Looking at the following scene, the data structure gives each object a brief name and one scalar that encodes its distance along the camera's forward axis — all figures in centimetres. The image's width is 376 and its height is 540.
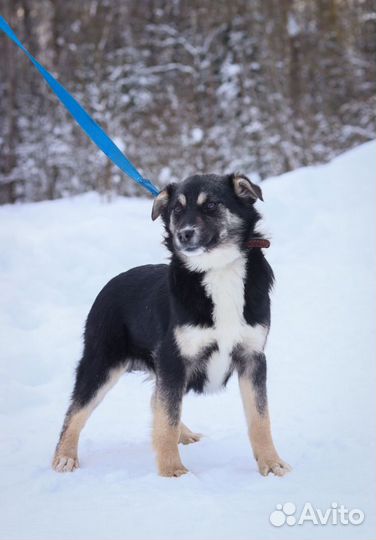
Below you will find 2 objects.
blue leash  453
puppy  378
